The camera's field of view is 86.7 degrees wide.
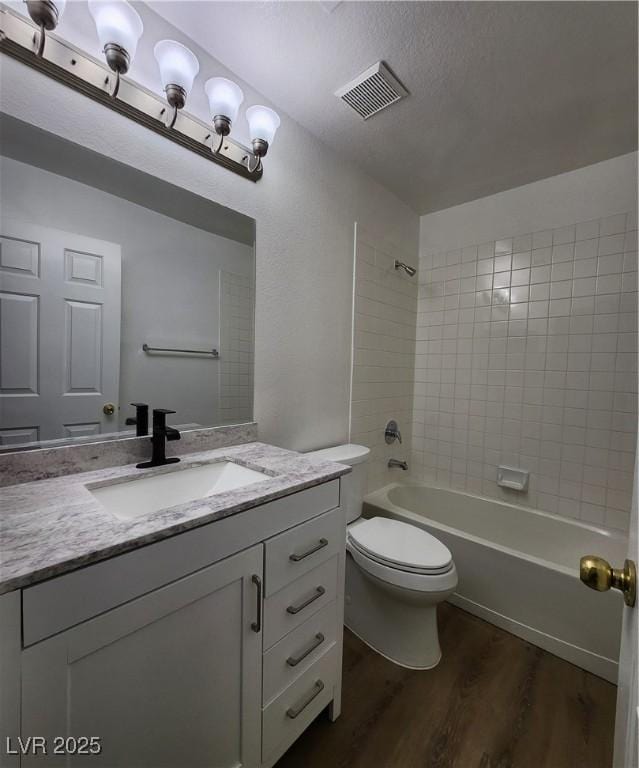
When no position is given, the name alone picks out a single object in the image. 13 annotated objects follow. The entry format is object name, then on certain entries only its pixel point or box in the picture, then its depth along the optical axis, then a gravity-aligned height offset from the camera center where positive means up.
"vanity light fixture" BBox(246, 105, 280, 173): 1.25 +0.92
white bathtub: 1.41 -0.94
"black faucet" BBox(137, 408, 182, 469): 1.09 -0.23
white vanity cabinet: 0.56 -0.58
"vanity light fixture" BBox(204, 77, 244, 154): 1.13 +0.91
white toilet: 1.36 -0.87
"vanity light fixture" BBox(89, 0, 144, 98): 0.88 +0.90
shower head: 2.26 +0.74
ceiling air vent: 1.29 +1.15
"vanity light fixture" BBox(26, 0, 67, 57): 0.80 +0.85
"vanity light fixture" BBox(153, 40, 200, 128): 0.99 +0.89
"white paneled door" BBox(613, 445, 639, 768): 0.42 -0.43
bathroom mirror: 0.91 +0.23
